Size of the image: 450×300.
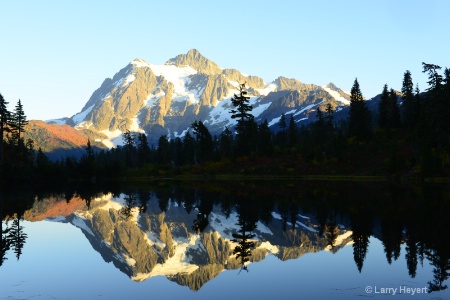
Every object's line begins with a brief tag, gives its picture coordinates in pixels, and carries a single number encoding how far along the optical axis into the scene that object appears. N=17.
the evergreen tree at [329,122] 139.26
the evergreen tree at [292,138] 143.40
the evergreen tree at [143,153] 160.77
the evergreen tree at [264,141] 116.50
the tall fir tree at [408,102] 113.88
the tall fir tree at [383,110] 122.66
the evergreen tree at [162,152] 161.50
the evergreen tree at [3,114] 94.75
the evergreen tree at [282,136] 157.55
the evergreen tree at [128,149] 162.12
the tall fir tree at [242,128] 116.44
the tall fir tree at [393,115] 118.40
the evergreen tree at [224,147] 133.75
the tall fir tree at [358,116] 114.69
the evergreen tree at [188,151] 146.25
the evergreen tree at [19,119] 108.12
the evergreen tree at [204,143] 123.69
